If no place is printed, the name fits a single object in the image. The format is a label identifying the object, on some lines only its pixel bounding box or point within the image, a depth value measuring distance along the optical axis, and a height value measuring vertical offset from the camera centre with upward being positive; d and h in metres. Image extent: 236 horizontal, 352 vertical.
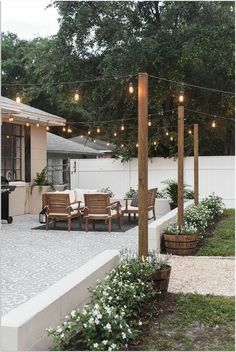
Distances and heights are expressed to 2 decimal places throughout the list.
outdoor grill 10.41 -0.64
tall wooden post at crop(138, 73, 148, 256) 4.95 +0.09
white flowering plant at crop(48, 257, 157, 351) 3.25 -1.13
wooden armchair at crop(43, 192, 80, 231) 9.67 -0.74
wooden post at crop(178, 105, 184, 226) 7.92 +0.21
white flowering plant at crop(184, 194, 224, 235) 8.92 -0.93
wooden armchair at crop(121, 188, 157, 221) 10.57 -0.82
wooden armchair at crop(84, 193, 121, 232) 9.48 -0.75
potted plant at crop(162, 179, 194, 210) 12.95 -0.65
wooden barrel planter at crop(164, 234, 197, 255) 7.38 -1.19
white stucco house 12.24 +0.60
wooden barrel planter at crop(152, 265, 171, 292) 4.83 -1.16
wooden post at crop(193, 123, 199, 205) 11.09 -0.14
